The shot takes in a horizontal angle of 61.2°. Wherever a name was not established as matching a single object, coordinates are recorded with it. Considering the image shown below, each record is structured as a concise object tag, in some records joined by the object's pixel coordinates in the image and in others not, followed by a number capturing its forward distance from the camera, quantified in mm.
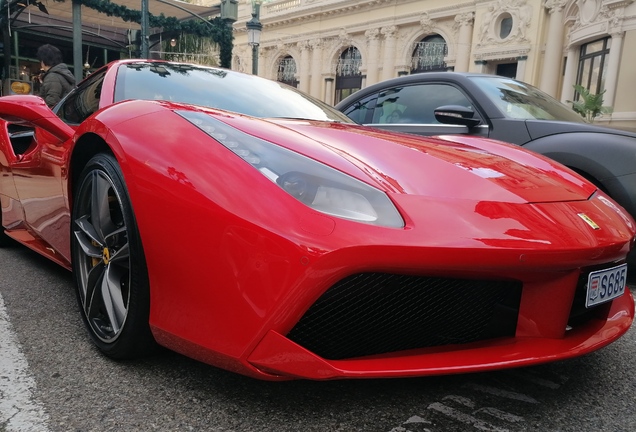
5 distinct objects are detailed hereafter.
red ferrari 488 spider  1300
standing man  5715
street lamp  13340
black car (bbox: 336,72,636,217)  3135
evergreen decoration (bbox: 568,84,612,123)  12969
